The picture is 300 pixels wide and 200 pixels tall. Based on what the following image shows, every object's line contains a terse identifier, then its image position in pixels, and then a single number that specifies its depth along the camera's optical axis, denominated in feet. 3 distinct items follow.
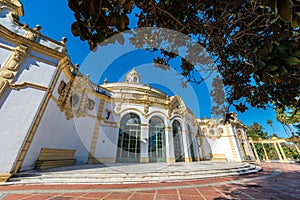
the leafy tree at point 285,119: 42.10
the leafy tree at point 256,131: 86.96
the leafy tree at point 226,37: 2.79
